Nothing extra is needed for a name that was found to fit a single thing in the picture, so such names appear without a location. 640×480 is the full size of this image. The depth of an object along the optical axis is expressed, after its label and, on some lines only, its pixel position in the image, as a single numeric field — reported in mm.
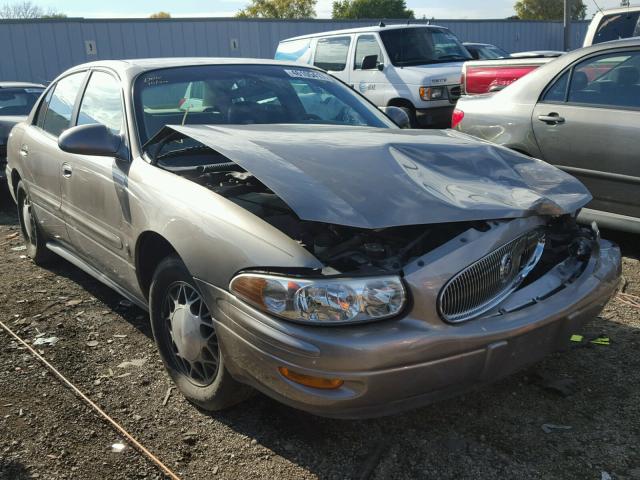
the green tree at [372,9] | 59125
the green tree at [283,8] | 55844
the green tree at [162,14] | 72350
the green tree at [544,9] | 59312
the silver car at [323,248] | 2229
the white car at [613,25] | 7484
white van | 9547
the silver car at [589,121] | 4391
